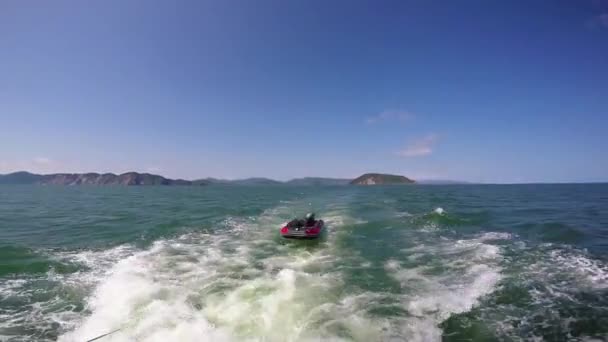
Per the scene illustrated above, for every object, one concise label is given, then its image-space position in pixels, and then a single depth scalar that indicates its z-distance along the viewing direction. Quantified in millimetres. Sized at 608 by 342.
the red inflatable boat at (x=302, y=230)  23469
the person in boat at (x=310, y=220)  25169
